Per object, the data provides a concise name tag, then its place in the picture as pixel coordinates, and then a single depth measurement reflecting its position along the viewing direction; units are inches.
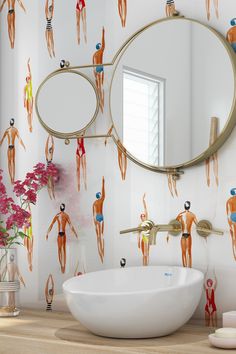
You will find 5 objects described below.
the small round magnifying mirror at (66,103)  99.2
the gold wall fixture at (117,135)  86.0
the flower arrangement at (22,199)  96.9
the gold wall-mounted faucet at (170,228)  87.9
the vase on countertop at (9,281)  96.2
